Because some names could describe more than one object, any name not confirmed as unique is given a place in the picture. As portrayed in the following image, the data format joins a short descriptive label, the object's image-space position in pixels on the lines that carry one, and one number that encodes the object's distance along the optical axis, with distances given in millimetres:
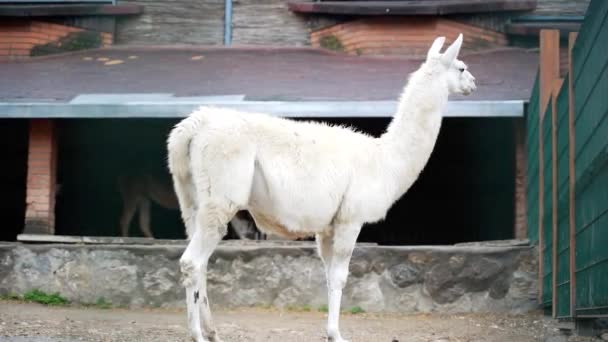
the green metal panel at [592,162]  10156
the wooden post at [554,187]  15445
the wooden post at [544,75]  17937
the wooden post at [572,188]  12937
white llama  13516
